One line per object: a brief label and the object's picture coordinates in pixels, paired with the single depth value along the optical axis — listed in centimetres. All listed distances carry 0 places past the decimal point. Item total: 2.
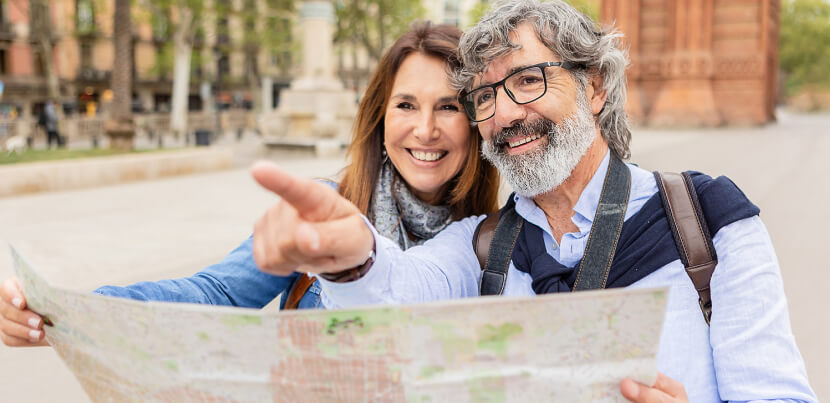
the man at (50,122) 2055
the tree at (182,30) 2619
